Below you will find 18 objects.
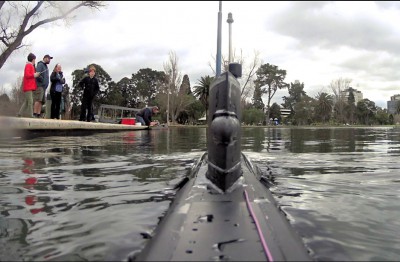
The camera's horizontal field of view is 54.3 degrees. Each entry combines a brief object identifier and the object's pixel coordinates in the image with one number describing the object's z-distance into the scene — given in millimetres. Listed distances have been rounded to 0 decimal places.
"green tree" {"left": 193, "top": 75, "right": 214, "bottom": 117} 83250
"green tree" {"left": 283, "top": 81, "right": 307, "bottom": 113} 129000
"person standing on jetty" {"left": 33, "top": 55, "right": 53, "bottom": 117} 12313
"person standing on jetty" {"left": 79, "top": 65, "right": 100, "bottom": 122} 15438
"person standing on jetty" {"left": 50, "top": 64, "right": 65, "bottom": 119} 13836
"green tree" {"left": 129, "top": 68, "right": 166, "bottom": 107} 96500
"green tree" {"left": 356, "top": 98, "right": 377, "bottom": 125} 113500
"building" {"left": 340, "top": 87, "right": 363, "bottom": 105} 104344
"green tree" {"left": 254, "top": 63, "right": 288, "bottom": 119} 102938
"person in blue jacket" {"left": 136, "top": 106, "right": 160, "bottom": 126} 25511
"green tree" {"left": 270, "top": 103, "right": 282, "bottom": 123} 110438
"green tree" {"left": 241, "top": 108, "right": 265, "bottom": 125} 89500
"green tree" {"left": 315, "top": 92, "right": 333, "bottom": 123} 106625
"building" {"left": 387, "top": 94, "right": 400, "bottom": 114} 118425
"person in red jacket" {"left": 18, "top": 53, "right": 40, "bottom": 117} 10816
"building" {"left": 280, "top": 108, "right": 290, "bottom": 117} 116575
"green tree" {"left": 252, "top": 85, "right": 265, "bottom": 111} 111000
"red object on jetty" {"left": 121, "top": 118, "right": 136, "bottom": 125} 40125
